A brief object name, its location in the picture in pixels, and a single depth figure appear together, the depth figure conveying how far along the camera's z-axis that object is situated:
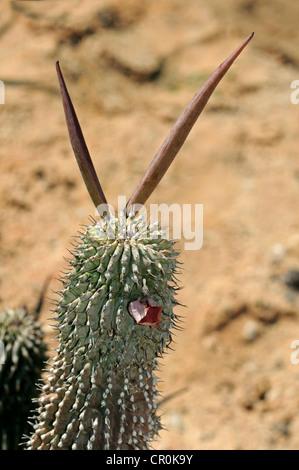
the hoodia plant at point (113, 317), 1.56
